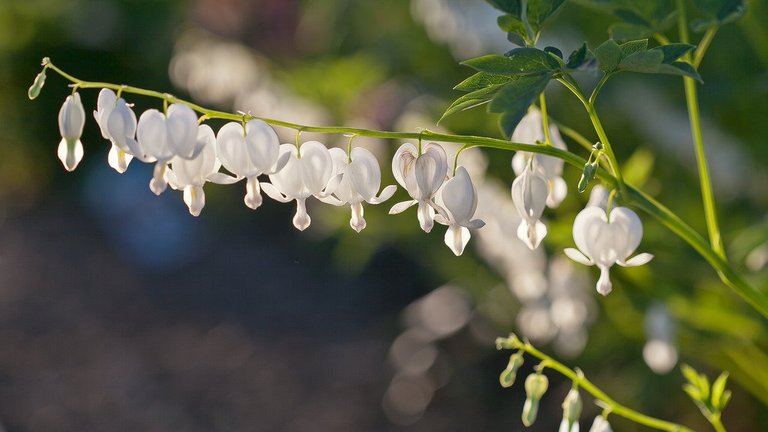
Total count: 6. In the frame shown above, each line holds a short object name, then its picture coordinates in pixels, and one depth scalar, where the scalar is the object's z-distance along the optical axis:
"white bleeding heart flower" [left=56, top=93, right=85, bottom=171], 0.92
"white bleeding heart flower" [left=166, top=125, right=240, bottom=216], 0.92
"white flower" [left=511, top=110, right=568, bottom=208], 0.98
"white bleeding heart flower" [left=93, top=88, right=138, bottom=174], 0.91
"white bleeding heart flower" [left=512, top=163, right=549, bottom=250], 0.93
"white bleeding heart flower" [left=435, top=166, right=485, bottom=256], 0.93
